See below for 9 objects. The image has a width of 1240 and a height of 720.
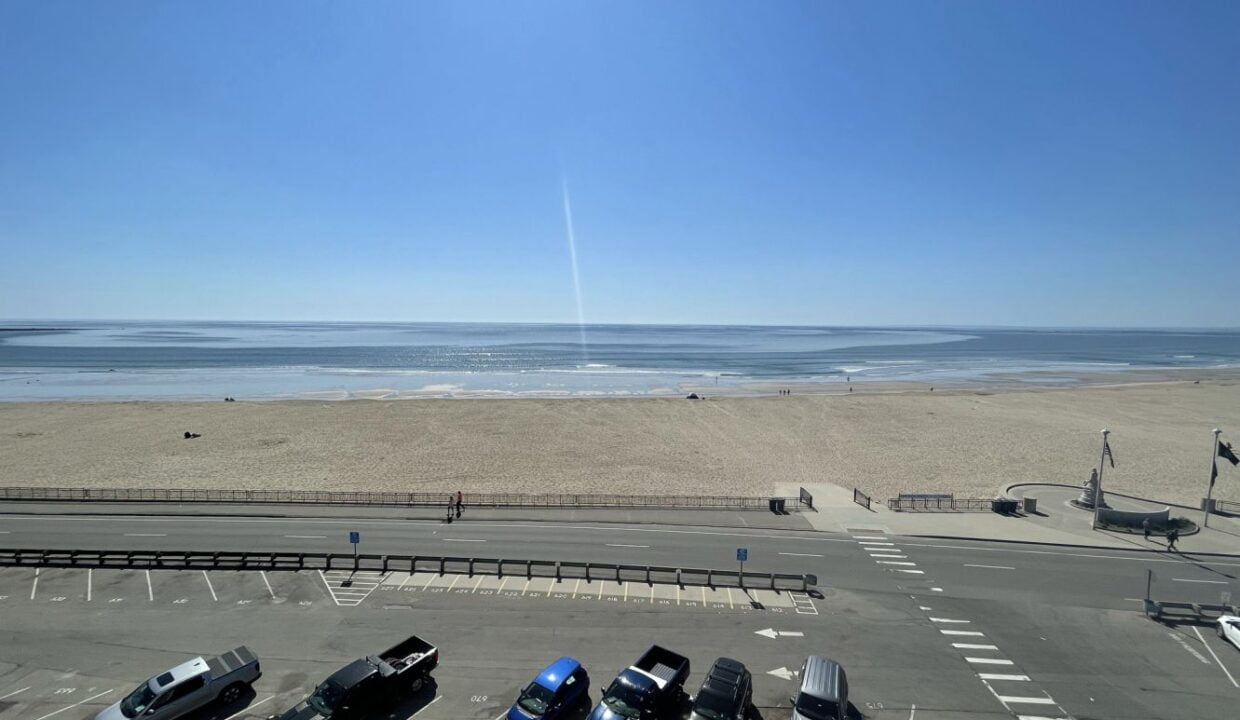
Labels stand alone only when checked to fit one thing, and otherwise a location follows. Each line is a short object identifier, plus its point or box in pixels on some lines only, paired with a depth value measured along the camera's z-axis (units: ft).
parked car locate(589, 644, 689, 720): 44.86
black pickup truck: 44.98
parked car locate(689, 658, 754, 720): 44.19
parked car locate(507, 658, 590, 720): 44.50
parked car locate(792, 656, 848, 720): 44.04
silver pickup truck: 44.60
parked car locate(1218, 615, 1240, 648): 59.00
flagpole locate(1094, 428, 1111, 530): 94.47
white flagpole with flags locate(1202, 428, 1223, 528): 90.84
